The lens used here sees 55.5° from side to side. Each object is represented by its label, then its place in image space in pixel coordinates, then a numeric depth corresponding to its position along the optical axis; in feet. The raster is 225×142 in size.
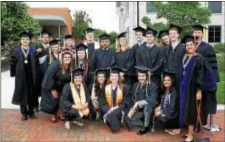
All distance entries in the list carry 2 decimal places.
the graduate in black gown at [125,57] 13.50
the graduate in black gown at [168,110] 12.05
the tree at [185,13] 40.32
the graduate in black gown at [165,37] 13.01
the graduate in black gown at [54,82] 13.25
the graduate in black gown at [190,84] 10.98
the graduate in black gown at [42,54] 14.12
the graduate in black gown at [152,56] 12.85
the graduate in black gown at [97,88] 12.99
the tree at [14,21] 32.89
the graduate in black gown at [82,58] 13.30
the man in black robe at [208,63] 11.51
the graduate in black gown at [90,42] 14.00
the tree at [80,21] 57.58
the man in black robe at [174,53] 11.89
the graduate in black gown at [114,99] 12.50
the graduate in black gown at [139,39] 13.28
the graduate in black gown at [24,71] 13.55
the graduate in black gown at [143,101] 12.22
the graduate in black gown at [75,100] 12.46
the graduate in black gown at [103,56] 13.60
